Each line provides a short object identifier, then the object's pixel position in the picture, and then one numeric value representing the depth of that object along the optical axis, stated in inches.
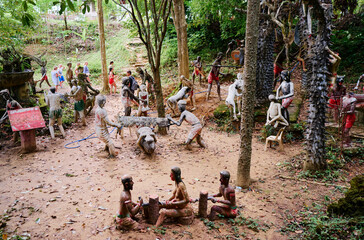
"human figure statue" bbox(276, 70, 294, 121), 340.5
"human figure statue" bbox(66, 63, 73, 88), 559.2
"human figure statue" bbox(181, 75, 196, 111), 441.4
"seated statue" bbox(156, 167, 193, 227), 172.5
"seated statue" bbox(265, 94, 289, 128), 321.4
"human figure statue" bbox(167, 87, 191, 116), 393.0
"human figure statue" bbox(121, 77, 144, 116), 383.2
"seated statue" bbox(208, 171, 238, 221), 180.9
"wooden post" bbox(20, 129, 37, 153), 301.4
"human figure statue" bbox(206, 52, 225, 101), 470.2
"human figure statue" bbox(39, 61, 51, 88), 558.1
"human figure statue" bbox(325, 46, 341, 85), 239.4
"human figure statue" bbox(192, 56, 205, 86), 527.5
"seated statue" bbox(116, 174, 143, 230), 161.9
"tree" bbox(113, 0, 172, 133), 324.2
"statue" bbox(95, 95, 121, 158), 286.0
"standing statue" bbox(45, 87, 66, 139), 345.1
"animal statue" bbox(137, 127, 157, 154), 296.4
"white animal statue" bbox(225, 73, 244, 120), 387.0
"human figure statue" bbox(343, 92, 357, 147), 271.3
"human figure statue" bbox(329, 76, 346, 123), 357.1
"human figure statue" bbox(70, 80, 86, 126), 386.9
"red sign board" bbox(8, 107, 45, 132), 294.8
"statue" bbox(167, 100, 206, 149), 320.2
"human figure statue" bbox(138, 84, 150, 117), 393.7
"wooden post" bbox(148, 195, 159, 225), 167.6
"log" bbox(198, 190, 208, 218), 178.1
